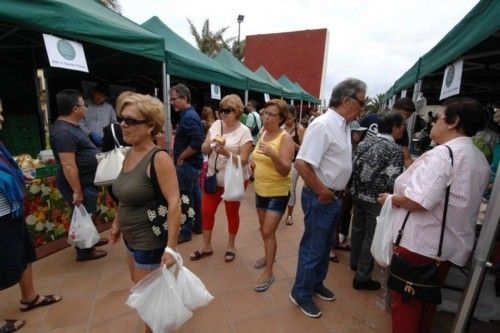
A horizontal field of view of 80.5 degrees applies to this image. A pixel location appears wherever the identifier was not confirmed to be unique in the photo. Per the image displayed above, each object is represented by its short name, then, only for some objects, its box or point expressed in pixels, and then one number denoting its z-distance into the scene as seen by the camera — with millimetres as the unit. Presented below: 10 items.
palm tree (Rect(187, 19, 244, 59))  23906
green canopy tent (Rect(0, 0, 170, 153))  2525
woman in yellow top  2617
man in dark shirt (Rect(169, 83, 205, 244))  3223
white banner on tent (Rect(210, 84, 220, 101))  6268
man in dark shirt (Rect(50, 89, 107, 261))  2775
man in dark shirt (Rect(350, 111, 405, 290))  2582
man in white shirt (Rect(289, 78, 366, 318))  2061
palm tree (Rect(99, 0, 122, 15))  13345
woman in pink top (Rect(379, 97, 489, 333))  1614
